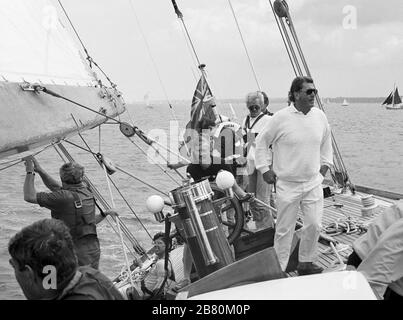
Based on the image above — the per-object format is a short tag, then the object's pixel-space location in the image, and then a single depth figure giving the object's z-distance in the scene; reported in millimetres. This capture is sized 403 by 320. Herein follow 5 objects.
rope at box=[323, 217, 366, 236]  5457
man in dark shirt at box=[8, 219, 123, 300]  1799
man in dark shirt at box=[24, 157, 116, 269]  3955
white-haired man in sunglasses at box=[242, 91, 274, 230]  5555
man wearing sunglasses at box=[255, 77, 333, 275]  4012
